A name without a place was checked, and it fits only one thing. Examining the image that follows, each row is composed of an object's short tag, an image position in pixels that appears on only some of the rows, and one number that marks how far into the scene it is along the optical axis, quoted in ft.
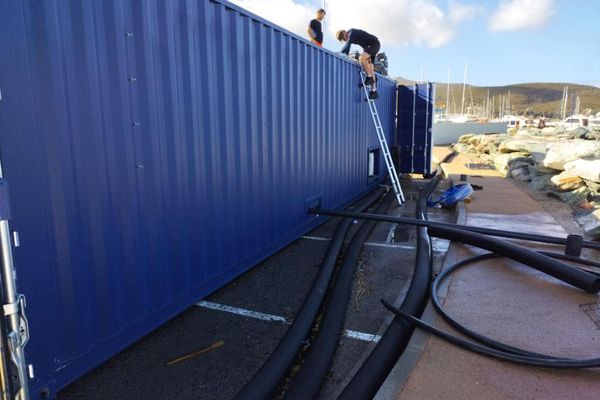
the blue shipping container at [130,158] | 8.25
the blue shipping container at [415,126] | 40.09
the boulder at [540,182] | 36.44
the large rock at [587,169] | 29.40
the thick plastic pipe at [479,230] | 17.13
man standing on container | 33.30
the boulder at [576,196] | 29.27
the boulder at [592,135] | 63.62
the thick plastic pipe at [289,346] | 8.68
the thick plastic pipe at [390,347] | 8.59
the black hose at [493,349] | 8.75
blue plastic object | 27.66
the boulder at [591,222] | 19.33
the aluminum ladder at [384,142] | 30.04
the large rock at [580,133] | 69.79
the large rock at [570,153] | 34.78
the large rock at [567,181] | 32.16
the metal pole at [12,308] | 5.01
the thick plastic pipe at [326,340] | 8.89
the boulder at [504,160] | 52.03
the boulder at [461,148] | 84.22
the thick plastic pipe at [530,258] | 12.46
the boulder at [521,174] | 41.73
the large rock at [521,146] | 53.96
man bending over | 29.71
